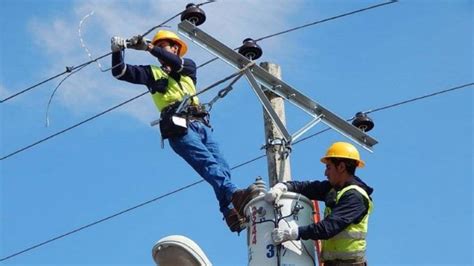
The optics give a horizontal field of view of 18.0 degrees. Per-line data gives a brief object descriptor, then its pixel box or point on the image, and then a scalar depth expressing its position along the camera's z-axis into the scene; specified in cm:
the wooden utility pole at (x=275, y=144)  1101
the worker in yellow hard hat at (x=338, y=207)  885
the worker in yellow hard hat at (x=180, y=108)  1130
